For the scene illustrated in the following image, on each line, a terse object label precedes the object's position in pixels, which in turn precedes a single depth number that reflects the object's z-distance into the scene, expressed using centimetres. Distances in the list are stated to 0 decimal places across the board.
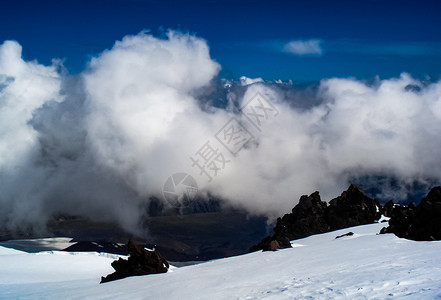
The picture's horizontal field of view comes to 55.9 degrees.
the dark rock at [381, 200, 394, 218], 8338
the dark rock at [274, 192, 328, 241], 8300
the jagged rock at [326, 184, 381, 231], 8212
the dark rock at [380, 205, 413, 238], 4531
